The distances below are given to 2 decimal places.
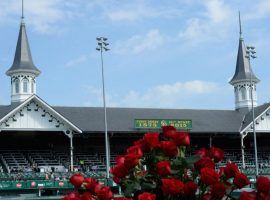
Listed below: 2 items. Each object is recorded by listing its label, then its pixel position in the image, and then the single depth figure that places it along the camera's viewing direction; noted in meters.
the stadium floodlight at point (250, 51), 42.34
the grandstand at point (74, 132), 38.97
